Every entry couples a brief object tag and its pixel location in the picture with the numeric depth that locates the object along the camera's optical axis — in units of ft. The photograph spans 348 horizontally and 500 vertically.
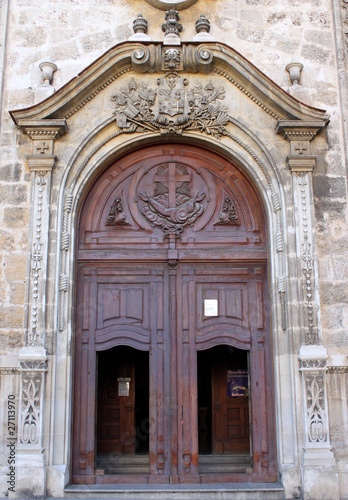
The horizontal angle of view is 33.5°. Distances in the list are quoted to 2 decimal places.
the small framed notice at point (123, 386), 31.48
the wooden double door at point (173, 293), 23.54
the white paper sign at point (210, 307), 24.72
